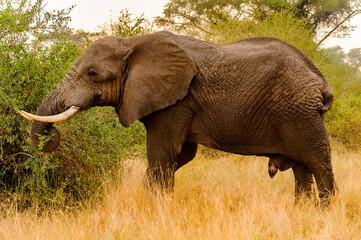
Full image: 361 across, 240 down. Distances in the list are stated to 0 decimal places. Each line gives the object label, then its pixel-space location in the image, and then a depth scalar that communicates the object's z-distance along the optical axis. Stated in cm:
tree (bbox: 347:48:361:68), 8236
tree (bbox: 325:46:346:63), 7277
